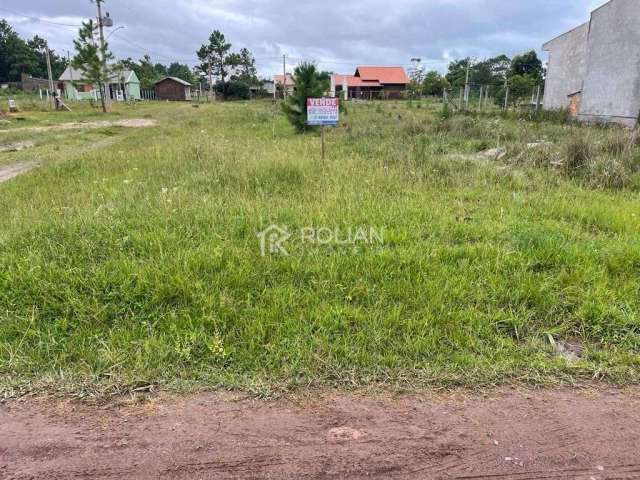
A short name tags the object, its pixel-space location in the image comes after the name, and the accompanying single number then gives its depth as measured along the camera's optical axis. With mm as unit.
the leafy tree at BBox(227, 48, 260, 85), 68125
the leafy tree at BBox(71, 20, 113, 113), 28766
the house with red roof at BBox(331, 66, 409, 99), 63344
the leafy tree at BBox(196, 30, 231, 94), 66688
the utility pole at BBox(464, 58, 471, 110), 26662
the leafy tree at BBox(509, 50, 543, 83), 49062
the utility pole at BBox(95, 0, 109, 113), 29453
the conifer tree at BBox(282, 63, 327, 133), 15453
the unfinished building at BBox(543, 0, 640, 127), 16234
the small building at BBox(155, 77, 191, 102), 62312
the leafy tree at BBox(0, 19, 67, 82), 68250
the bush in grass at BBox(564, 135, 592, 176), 7066
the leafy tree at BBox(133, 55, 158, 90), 64062
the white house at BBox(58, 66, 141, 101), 51219
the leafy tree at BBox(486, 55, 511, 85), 66000
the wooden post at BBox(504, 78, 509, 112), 27866
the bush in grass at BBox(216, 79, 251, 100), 58781
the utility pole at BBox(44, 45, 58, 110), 31628
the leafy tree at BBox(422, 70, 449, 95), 52238
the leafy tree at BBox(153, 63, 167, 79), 102981
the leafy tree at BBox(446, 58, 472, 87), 60047
